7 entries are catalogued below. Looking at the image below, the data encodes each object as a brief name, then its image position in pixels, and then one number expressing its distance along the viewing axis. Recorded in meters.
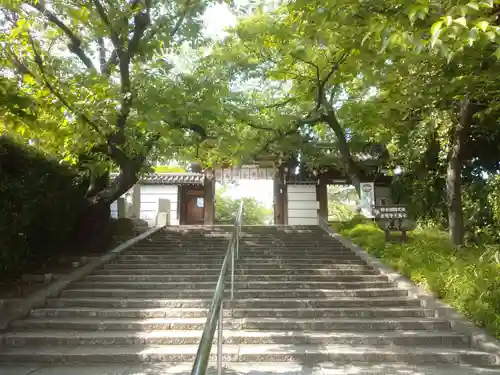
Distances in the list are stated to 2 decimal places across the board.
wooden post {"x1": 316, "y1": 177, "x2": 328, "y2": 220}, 17.44
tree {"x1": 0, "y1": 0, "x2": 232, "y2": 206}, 6.54
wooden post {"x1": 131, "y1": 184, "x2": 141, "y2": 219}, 15.58
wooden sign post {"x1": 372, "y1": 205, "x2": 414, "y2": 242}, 9.98
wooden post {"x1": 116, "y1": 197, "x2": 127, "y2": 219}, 14.77
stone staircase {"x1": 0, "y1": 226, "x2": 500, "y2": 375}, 4.71
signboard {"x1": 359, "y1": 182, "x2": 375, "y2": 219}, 10.78
